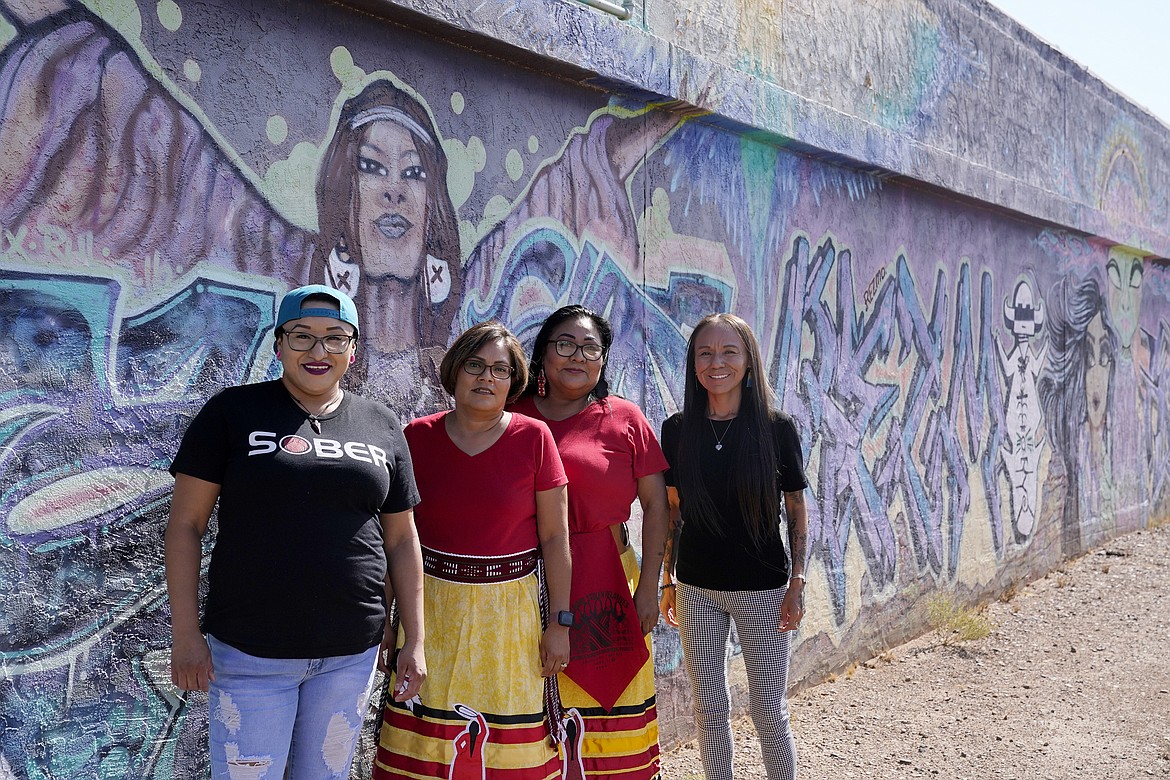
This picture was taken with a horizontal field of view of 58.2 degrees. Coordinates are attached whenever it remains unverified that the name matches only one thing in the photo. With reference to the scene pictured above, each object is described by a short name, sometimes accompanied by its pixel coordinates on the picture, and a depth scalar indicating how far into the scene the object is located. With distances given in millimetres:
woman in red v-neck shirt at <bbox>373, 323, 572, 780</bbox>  3066
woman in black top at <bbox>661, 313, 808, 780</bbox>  3746
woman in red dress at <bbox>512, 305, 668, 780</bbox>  3398
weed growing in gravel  6840
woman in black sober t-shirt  2604
